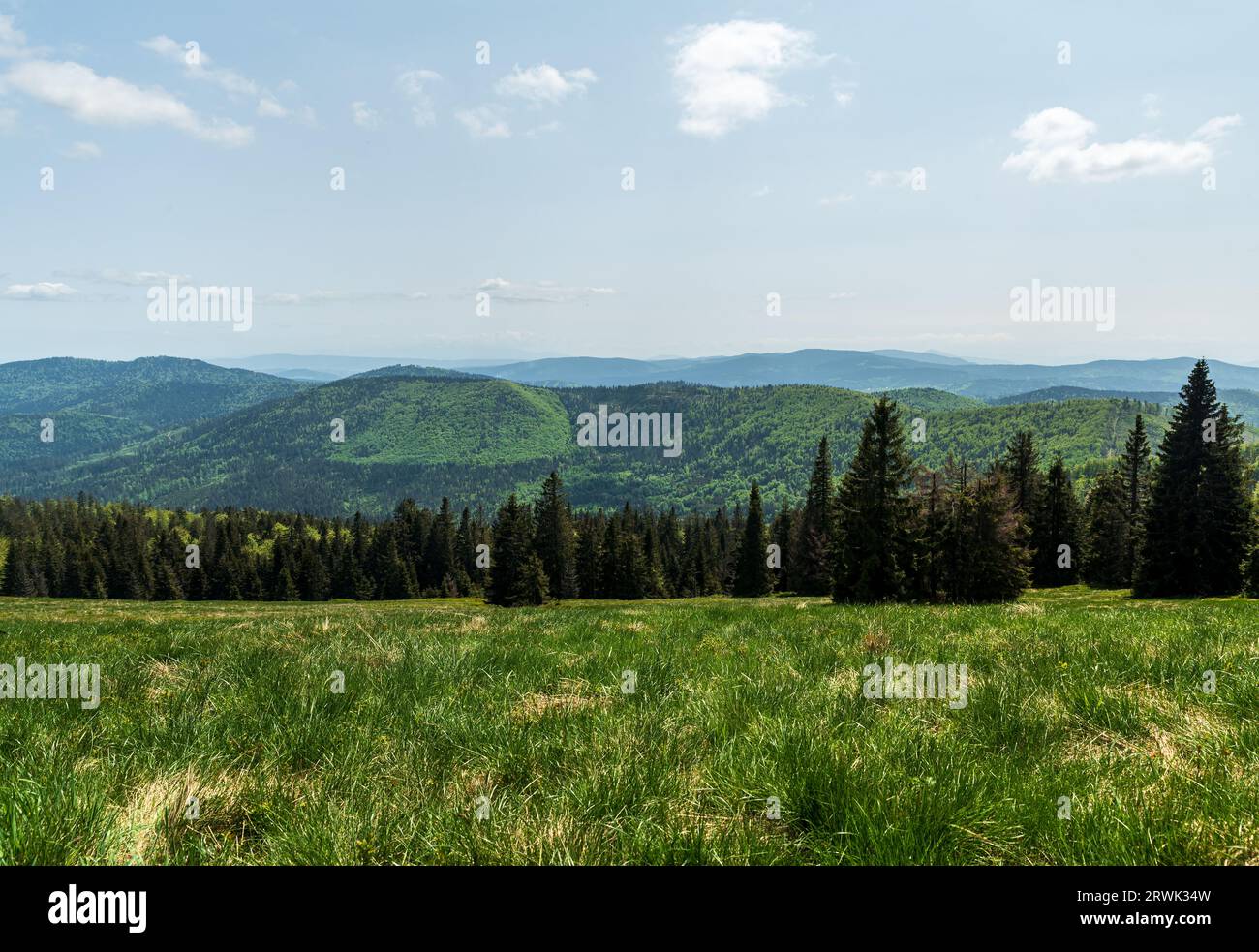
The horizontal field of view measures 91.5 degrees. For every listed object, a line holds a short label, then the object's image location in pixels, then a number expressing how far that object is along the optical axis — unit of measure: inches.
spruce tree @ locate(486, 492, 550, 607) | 3147.1
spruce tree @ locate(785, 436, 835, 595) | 3348.9
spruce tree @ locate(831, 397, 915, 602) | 1770.4
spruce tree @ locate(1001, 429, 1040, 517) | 3083.2
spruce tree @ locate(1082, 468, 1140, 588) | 2972.4
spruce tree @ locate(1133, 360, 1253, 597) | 2146.9
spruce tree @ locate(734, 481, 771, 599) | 3595.0
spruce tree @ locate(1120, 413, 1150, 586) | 2874.0
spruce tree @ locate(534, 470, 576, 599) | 3631.9
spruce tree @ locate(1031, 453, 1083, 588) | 3107.8
